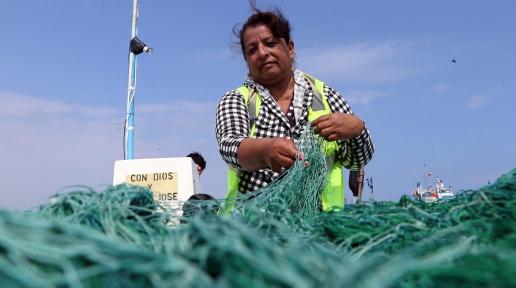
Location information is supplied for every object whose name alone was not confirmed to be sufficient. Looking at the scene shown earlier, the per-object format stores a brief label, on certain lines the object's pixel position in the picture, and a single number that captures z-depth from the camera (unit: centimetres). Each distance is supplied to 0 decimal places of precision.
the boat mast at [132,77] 423
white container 300
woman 143
